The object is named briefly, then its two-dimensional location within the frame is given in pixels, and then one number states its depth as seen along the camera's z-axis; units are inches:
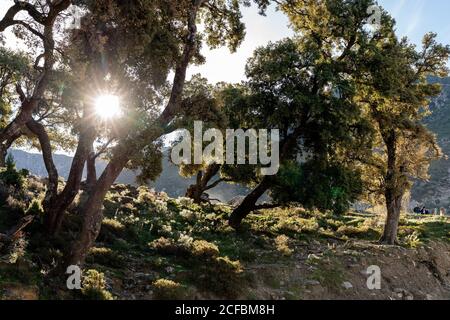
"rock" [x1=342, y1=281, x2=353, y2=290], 645.5
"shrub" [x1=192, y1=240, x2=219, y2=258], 668.1
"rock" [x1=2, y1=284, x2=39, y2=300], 425.4
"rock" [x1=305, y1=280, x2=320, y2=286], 614.8
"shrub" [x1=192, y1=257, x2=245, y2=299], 524.4
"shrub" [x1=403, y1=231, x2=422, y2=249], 969.5
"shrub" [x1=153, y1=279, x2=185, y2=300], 483.8
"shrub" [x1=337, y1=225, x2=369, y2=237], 1133.7
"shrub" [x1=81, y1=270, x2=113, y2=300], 459.5
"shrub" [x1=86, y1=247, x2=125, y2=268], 604.4
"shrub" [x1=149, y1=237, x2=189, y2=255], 706.0
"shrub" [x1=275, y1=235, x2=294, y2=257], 777.6
